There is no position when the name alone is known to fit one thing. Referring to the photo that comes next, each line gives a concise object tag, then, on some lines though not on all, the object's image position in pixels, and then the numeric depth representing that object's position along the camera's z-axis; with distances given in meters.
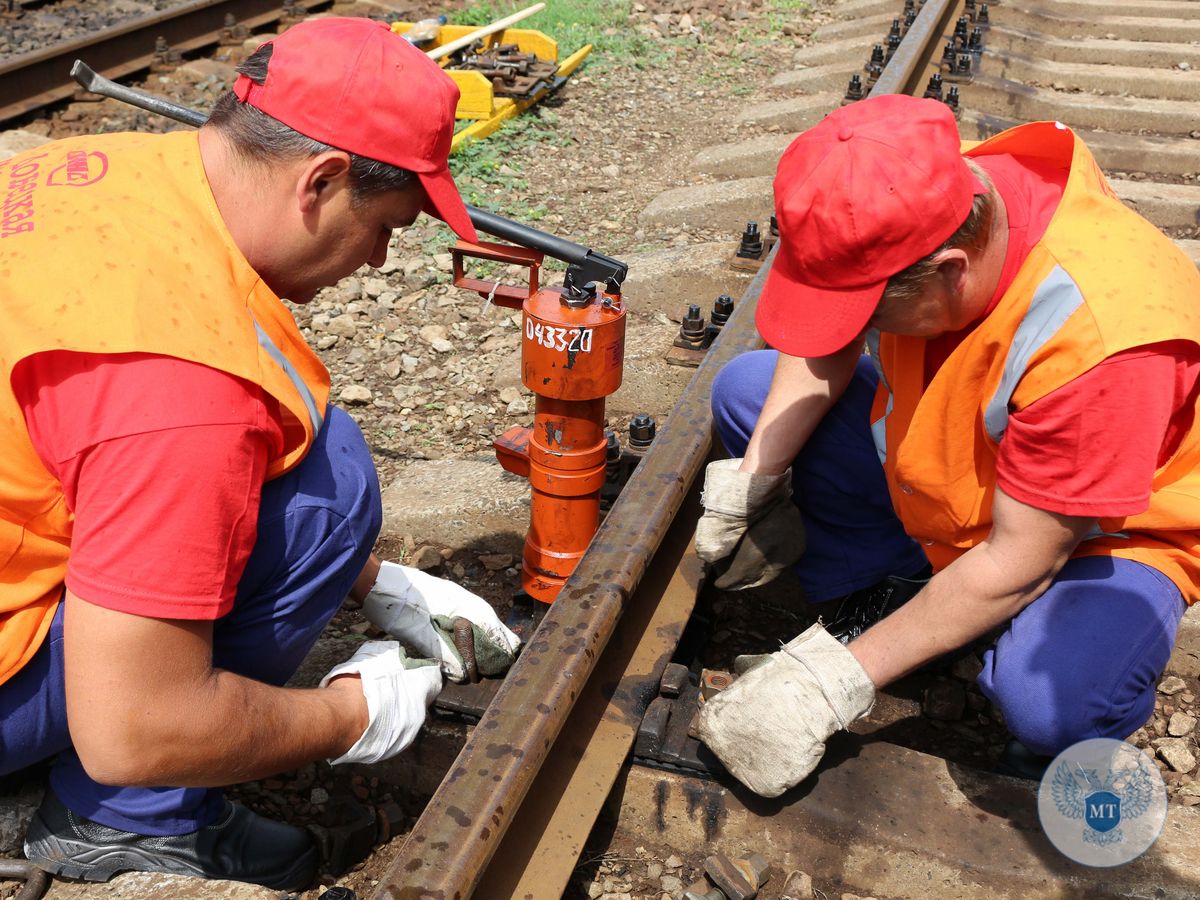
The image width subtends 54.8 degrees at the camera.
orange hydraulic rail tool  2.51
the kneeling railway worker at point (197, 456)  1.63
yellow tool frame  6.02
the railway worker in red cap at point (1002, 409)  1.87
